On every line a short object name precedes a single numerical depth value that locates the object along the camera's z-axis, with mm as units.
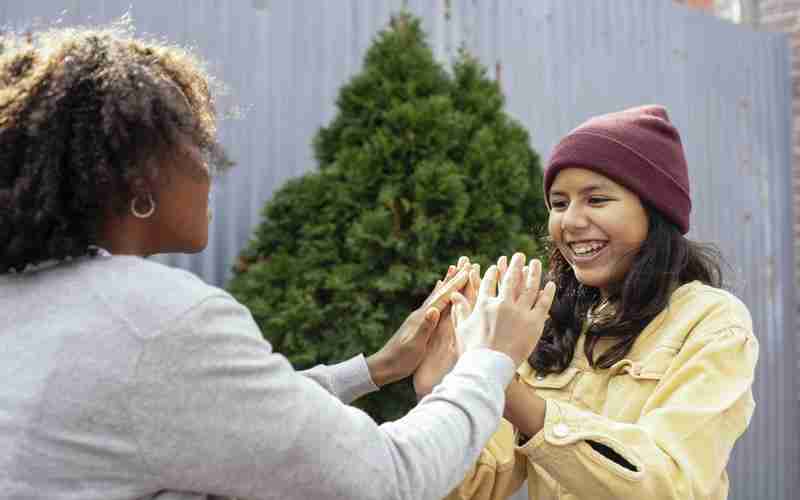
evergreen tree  3279
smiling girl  1715
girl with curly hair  1211
